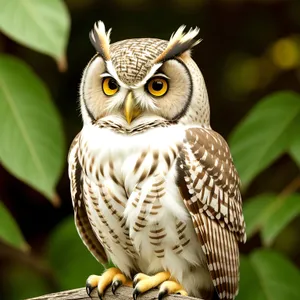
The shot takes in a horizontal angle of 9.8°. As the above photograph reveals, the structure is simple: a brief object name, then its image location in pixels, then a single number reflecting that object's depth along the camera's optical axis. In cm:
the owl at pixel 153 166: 490
